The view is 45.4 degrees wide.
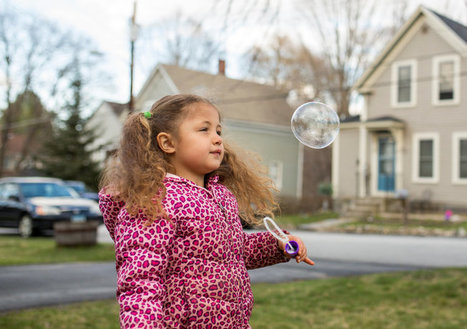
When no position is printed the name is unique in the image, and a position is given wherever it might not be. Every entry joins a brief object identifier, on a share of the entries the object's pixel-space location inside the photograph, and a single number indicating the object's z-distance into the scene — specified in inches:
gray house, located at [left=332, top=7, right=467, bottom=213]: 724.0
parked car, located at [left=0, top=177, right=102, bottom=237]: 506.3
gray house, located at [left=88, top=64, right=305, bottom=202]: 990.4
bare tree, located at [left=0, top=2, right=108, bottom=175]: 1258.1
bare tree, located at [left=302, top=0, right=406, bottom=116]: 700.0
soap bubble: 122.8
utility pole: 512.5
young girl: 75.2
